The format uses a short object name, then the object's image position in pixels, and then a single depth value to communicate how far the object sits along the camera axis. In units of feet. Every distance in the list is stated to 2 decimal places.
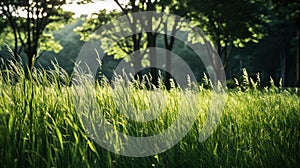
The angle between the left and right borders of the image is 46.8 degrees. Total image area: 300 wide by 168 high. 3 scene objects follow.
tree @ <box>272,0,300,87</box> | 66.13
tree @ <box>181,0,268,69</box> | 76.18
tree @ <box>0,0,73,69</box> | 84.74
